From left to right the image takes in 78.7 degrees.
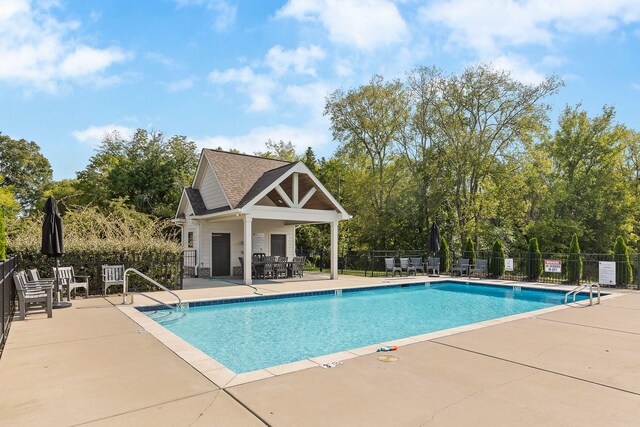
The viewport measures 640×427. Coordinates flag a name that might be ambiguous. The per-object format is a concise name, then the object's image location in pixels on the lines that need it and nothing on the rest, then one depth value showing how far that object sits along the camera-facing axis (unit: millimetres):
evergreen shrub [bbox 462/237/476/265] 19141
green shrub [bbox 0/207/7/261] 9477
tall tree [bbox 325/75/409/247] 26047
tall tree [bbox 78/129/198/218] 26594
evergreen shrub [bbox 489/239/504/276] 17516
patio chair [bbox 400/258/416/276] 18281
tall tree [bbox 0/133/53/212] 36438
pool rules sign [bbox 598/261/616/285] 13844
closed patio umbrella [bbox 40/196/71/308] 8805
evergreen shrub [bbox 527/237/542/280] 16156
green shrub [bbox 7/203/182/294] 10602
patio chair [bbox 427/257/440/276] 18358
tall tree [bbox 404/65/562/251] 23234
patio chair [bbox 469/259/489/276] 17062
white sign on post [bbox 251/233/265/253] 18469
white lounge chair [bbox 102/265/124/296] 10738
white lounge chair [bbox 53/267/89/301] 9898
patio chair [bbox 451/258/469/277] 17875
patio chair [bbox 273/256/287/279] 16466
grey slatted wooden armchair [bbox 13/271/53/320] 7491
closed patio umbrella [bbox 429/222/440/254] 18484
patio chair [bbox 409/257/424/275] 18719
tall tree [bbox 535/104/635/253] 27156
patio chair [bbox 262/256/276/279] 16272
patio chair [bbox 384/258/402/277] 17961
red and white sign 14885
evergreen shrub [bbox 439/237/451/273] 20161
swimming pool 6938
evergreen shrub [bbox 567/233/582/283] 14820
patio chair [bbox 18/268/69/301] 8312
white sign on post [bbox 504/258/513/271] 16422
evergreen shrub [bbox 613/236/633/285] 14273
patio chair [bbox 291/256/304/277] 17053
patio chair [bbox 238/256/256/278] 16803
